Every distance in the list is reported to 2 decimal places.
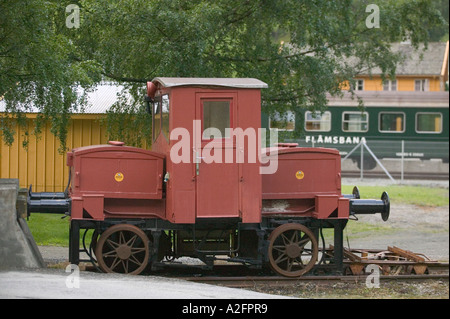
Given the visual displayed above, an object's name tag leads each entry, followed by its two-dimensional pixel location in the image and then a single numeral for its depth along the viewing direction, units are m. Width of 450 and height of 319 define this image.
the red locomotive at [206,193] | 11.02
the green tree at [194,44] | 12.53
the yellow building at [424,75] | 47.44
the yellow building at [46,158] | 20.19
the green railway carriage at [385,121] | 35.00
